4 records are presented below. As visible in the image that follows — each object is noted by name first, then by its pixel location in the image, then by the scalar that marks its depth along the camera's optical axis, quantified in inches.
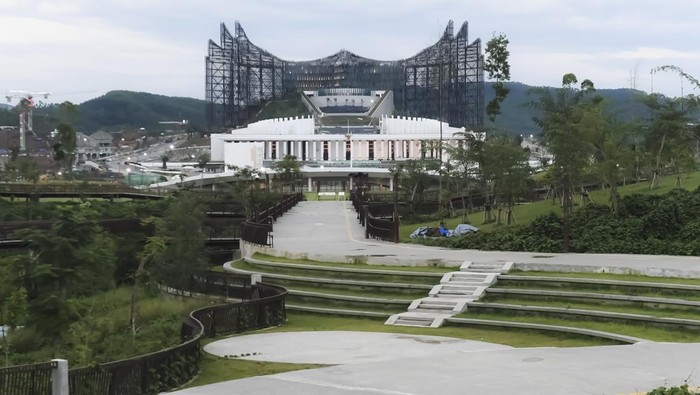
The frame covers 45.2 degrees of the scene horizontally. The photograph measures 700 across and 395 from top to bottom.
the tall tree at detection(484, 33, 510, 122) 1998.0
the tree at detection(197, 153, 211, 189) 4803.2
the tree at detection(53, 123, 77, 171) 3811.0
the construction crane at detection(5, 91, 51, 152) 6052.2
